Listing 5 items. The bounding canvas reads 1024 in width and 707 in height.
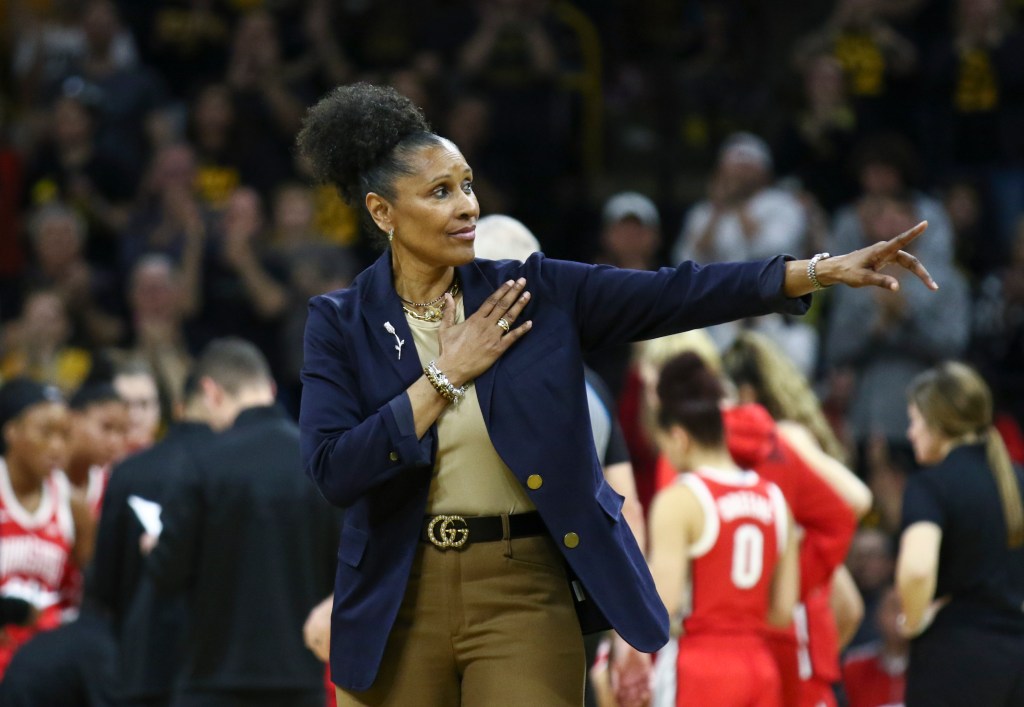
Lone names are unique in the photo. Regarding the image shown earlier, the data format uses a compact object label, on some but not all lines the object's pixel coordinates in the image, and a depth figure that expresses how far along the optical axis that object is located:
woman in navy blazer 6.72
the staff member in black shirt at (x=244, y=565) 11.23
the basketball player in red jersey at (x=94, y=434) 14.62
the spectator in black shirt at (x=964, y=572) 10.68
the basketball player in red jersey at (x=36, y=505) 13.68
